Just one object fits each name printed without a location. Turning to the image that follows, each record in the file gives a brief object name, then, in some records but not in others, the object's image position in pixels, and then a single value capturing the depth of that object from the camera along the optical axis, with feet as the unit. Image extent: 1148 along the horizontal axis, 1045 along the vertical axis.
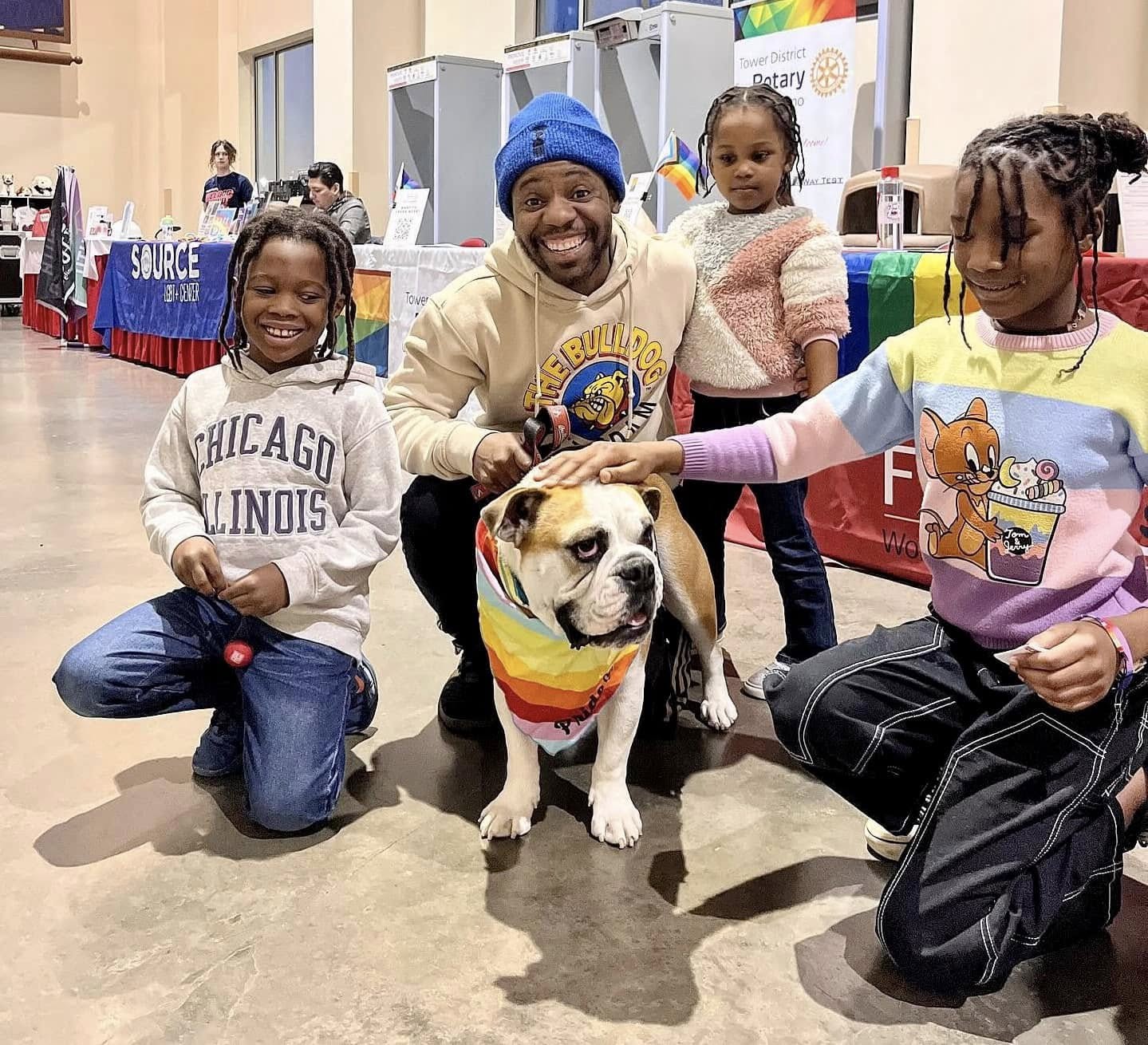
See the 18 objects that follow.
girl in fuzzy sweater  7.30
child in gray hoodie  5.98
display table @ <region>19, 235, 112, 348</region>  31.68
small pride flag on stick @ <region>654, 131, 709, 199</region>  12.51
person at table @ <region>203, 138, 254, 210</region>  28.78
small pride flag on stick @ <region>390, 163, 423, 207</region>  23.02
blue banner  24.47
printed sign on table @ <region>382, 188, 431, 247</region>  20.78
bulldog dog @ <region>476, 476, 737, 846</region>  5.15
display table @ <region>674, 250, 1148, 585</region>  8.42
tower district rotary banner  15.08
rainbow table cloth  9.44
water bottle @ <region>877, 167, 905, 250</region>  10.23
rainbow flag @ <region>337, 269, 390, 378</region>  18.69
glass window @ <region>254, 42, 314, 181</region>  40.24
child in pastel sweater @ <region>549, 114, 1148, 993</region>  4.47
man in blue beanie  6.38
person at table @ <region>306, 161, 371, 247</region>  23.70
